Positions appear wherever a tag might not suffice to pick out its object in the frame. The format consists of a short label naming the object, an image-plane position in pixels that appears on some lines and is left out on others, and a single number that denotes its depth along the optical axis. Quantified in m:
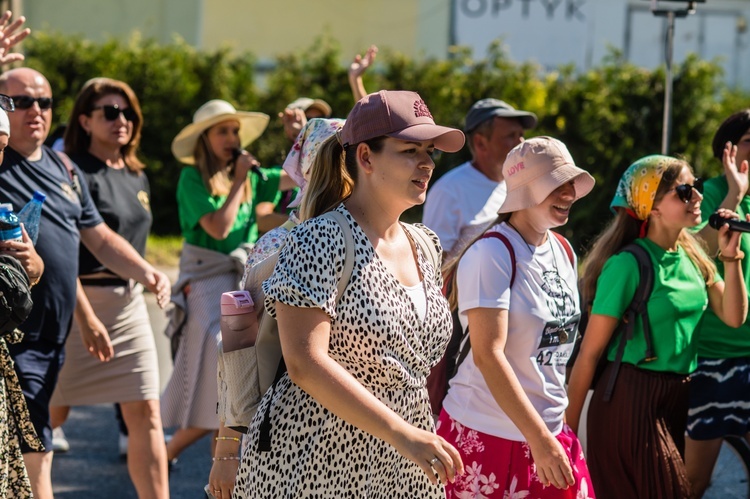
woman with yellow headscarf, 7.88
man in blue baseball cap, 10.35
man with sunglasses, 8.07
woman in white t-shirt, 6.69
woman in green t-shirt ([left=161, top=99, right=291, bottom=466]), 11.04
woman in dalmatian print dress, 5.26
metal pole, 11.99
